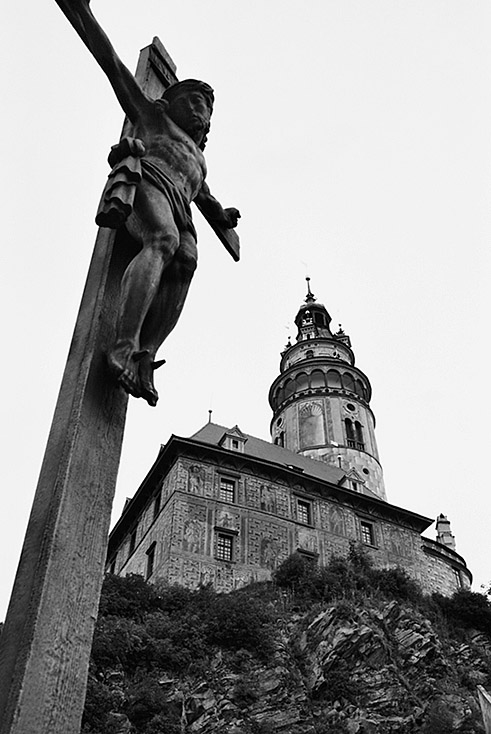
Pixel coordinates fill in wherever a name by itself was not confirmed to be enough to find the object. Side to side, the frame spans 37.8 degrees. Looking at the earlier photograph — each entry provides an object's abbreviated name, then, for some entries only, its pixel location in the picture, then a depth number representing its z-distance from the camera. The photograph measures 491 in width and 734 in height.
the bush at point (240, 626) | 22.34
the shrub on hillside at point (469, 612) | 31.56
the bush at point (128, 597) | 23.61
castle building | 29.80
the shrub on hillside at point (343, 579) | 28.30
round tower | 44.66
